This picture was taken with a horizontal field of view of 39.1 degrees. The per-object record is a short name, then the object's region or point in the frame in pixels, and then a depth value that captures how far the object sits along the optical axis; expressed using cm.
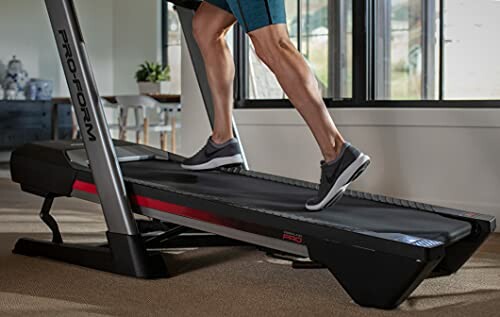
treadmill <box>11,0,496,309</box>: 185
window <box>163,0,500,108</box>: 342
